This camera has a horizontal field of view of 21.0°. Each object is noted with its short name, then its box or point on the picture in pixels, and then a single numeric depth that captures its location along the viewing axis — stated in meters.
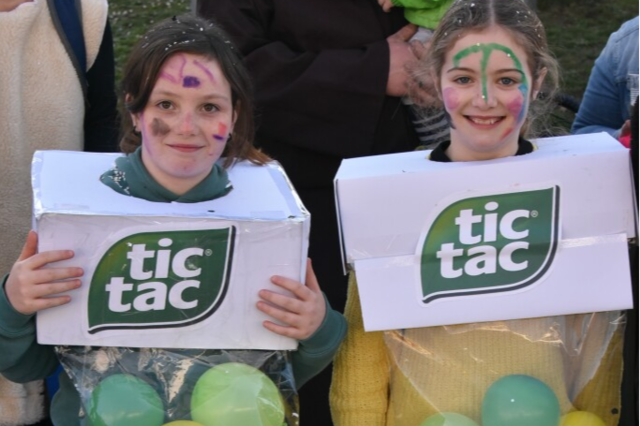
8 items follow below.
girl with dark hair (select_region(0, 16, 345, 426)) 3.49
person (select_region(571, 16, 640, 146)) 4.70
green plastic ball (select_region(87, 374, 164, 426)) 3.40
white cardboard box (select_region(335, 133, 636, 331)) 3.61
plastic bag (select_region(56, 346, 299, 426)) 3.43
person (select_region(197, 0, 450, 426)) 4.54
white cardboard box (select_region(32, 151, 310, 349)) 3.47
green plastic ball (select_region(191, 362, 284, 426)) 3.42
